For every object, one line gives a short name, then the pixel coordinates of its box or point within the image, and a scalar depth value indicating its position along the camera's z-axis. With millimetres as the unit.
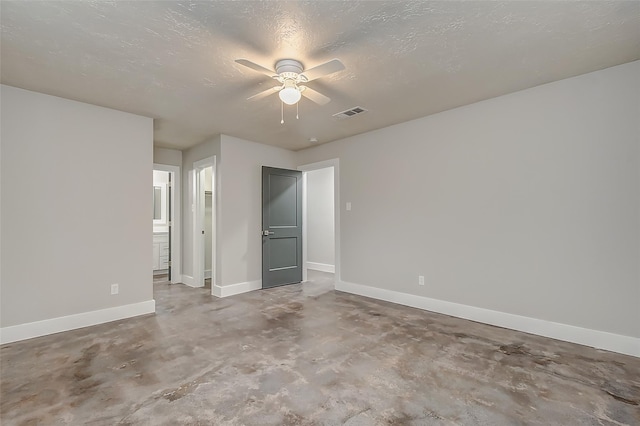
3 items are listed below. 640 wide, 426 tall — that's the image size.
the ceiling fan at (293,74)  2340
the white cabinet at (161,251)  6863
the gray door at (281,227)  5379
